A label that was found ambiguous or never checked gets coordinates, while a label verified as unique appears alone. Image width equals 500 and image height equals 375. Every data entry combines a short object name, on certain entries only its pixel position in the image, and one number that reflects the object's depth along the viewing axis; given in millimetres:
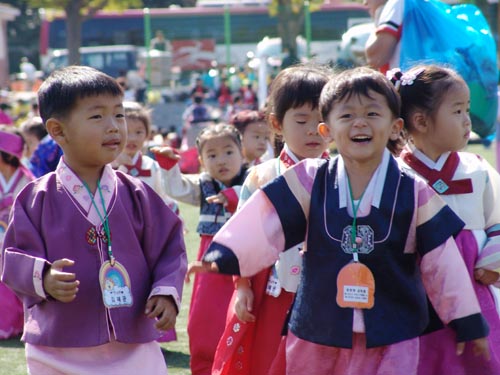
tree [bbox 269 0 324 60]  63453
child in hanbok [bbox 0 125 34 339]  13648
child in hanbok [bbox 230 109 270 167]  12773
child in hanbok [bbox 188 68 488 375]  6465
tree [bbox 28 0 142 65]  61437
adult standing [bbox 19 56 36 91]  77025
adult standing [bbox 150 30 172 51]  65125
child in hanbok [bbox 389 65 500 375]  7535
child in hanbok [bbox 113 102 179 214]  12836
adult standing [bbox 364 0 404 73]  11219
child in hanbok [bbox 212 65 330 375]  8453
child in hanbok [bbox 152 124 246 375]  11164
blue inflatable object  11180
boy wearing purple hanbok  7023
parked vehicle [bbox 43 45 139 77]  72750
